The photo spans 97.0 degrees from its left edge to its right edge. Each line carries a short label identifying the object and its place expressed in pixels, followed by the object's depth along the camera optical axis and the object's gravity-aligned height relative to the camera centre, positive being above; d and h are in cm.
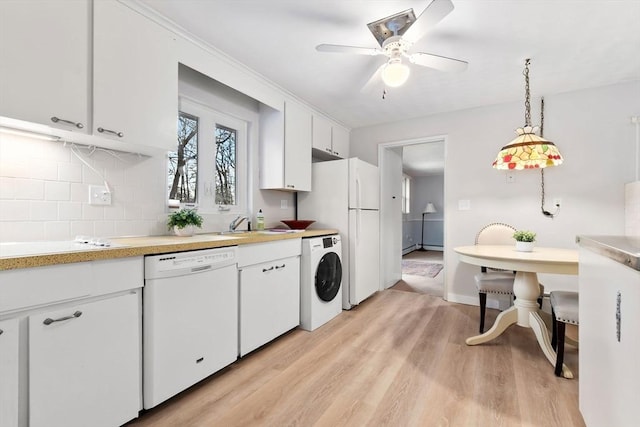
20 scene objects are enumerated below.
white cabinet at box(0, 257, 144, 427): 100 -54
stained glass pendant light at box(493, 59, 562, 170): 210 +46
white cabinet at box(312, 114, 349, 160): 340 +95
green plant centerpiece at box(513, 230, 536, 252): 226 -22
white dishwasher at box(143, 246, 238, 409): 142 -60
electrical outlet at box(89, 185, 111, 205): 168 +10
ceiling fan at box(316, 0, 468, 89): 174 +104
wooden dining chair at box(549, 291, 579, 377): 178 -65
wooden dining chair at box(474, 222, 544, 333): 240 -55
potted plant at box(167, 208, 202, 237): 197 -7
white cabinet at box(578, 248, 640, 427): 81 -44
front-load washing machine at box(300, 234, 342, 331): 256 -65
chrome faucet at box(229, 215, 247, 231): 253 -10
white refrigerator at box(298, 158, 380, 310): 311 +1
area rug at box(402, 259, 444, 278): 505 -107
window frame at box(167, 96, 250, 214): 236 +57
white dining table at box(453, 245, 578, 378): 185 -37
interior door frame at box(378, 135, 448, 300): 365 +60
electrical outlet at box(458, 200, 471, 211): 335 +10
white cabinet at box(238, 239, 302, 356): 197 -61
